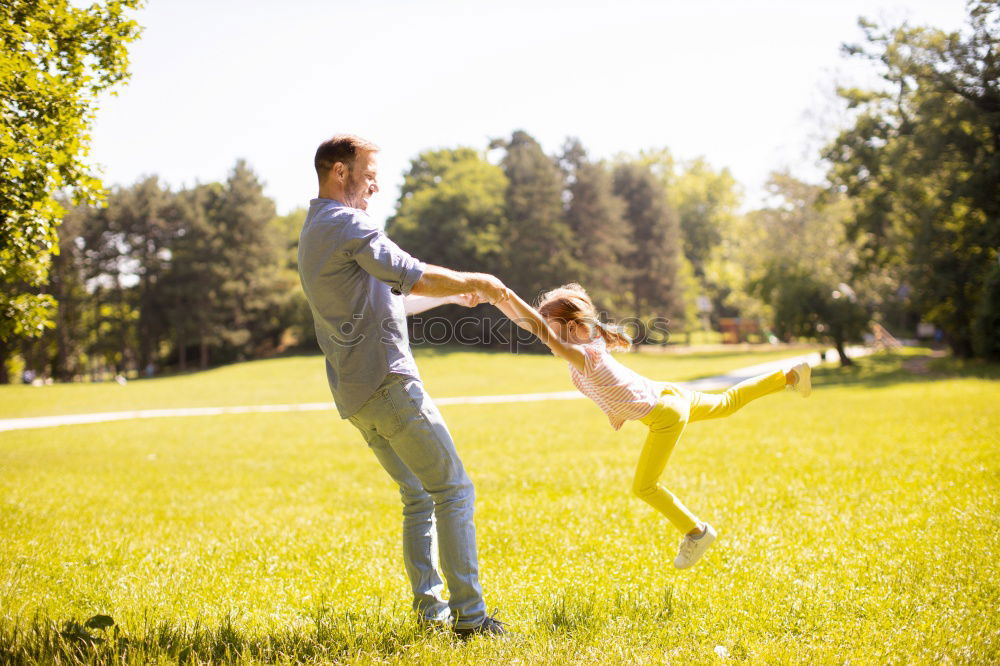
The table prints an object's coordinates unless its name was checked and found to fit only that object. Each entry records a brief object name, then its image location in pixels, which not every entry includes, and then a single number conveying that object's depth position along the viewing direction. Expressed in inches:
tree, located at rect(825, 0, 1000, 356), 937.5
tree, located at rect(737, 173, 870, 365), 1103.0
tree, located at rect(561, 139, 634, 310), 2016.5
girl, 165.8
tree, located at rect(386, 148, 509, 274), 1988.2
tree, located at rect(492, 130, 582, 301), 1914.4
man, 138.9
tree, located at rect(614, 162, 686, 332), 2268.7
